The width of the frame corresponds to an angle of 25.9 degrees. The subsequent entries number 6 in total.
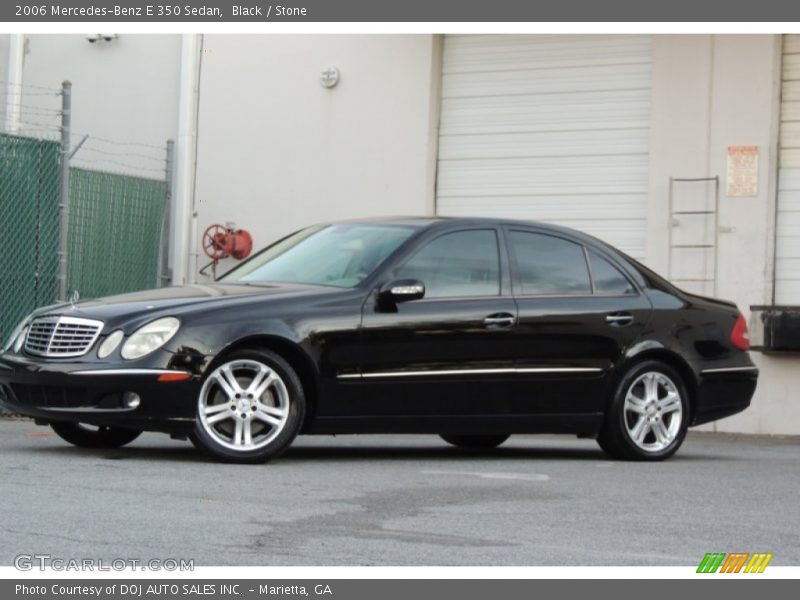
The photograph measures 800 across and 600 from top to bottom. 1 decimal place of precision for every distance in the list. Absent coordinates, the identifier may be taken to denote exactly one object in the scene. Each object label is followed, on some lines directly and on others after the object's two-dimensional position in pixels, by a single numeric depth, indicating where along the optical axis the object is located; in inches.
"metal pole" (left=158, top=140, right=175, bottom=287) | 770.8
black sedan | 375.9
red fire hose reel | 780.6
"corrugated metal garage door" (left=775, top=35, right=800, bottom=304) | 675.4
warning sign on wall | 680.4
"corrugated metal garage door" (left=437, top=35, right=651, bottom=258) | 713.6
